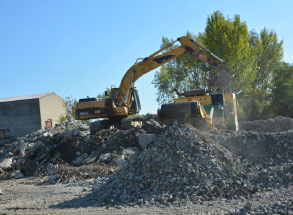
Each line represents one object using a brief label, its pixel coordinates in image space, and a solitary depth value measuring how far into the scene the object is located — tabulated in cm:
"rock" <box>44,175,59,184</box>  919
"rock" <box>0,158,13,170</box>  1243
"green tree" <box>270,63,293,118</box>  2815
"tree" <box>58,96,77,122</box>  3647
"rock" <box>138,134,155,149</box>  1050
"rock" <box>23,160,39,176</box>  1140
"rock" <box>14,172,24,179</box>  1128
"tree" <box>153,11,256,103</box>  2684
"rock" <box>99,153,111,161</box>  1043
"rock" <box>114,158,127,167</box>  998
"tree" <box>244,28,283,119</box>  3095
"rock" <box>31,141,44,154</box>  1228
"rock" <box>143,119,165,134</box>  1169
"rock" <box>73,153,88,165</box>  1137
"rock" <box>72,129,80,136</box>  1351
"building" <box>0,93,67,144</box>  3104
